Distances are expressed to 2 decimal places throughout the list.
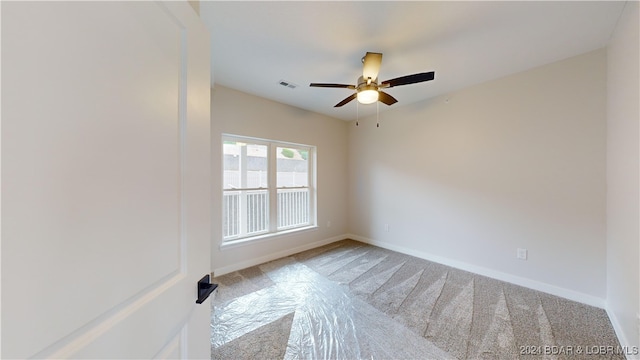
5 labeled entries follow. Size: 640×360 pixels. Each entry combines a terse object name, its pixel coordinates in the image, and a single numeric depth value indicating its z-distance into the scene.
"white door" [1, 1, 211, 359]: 0.35
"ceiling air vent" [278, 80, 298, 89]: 2.97
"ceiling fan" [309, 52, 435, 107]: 2.11
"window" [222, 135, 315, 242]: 3.28
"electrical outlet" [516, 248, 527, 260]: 2.71
